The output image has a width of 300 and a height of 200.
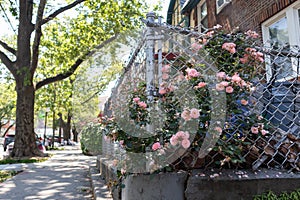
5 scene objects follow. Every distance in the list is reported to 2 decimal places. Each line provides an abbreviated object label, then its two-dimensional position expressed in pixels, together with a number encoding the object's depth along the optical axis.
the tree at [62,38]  9.30
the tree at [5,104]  30.27
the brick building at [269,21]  2.28
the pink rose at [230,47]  1.90
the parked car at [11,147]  9.91
